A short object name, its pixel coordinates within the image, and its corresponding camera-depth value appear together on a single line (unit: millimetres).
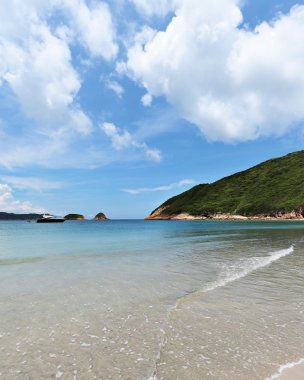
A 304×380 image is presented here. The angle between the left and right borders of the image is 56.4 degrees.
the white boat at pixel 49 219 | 191562
